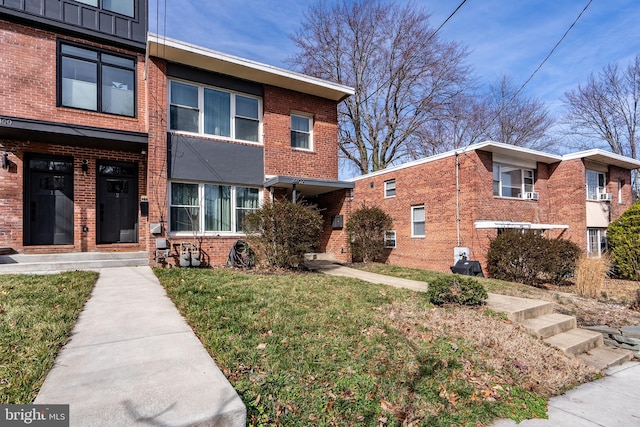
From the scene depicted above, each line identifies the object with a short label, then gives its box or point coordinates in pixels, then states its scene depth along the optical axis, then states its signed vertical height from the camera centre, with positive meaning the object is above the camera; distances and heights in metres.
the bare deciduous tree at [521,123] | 25.59 +7.42
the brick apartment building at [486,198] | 12.38 +0.90
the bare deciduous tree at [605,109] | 23.19 +8.25
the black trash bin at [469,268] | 11.10 -1.68
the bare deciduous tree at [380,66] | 20.56 +9.85
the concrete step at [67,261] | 7.46 -0.96
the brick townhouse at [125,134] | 8.51 +2.38
